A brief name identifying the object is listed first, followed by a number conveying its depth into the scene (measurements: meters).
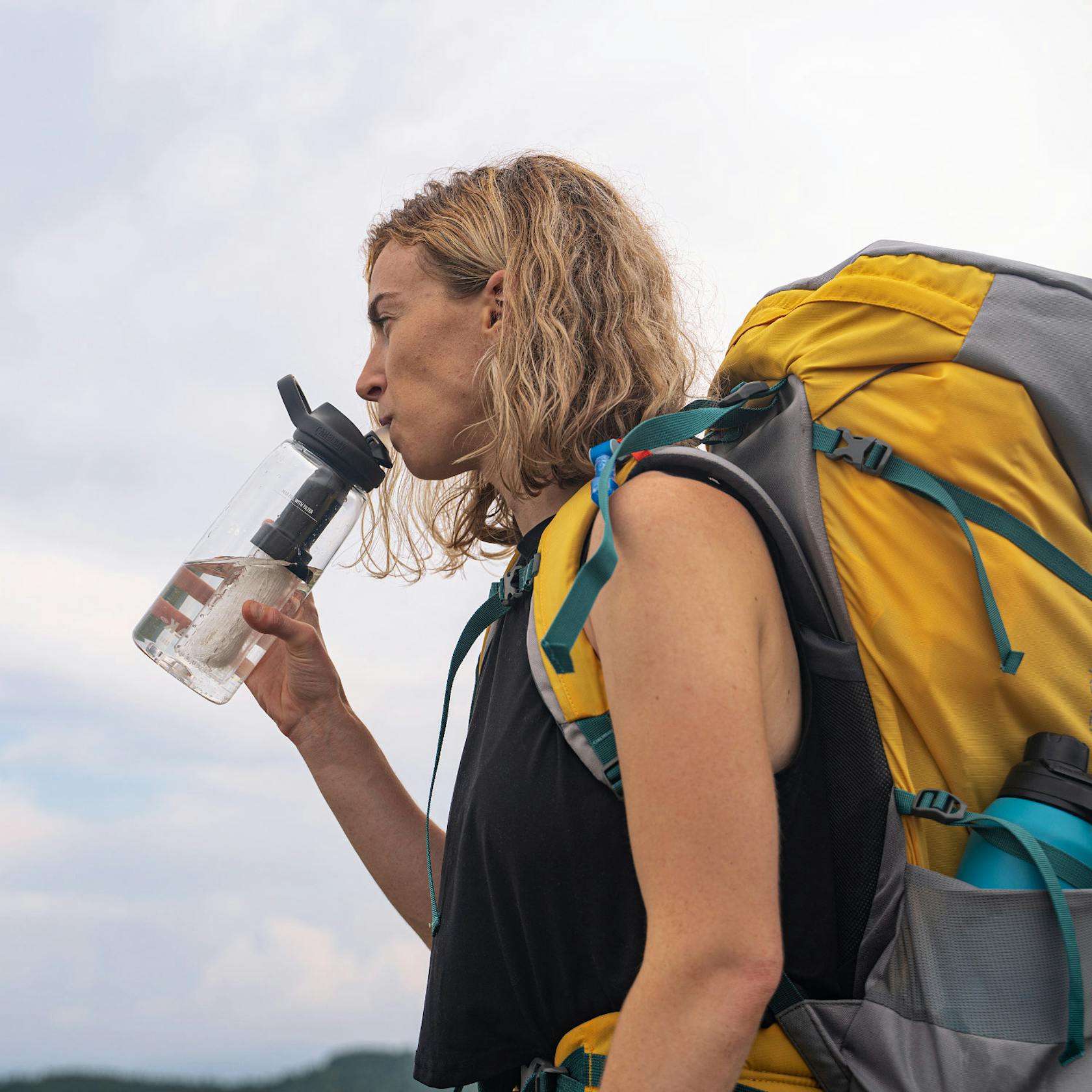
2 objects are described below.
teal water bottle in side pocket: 1.45
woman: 1.40
